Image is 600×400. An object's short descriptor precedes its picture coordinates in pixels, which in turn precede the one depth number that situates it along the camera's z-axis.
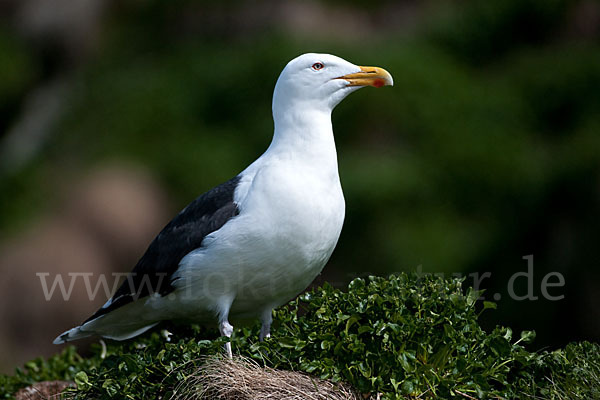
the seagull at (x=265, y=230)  11.15
